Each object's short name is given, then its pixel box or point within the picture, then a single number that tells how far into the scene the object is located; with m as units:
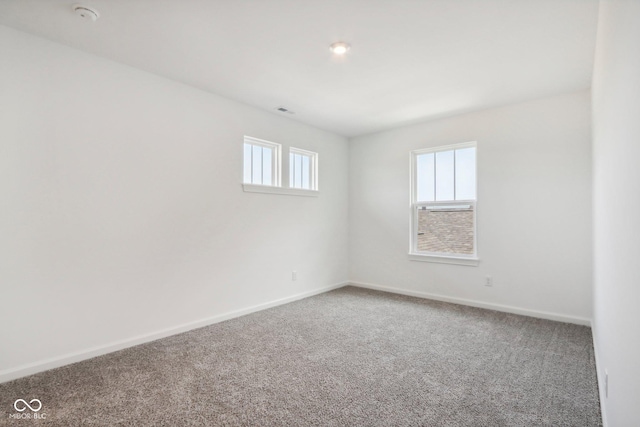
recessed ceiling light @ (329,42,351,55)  2.57
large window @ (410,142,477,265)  4.34
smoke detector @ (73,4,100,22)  2.13
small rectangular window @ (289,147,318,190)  4.67
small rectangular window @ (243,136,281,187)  4.07
